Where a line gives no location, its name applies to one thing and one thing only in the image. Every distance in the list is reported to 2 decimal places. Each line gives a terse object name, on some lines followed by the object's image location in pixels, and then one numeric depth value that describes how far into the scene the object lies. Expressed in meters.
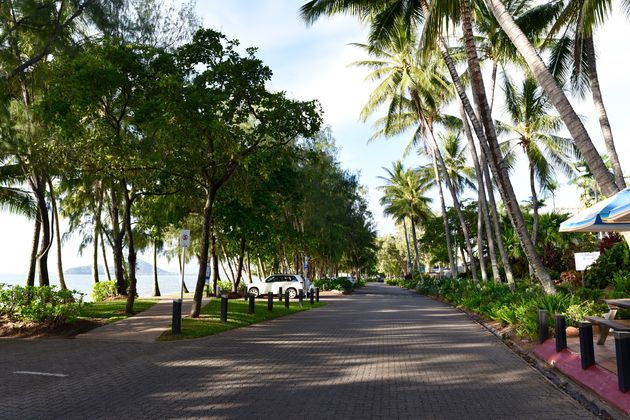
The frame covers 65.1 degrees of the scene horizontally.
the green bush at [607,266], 19.77
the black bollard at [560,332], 8.34
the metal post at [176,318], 12.39
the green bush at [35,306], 12.75
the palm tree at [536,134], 23.31
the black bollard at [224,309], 15.25
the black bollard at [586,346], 7.03
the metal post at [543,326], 9.56
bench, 7.47
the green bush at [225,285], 35.31
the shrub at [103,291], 24.78
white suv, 30.50
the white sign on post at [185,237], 13.84
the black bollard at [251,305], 18.06
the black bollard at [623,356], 5.69
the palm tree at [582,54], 11.20
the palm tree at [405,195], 51.47
